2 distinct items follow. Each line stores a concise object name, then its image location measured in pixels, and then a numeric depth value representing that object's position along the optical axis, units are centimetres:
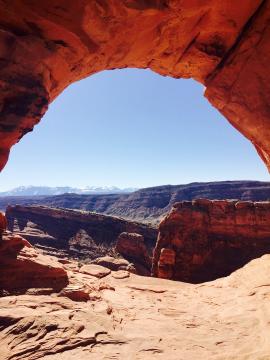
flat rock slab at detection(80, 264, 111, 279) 1303
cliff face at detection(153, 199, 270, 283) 2622
